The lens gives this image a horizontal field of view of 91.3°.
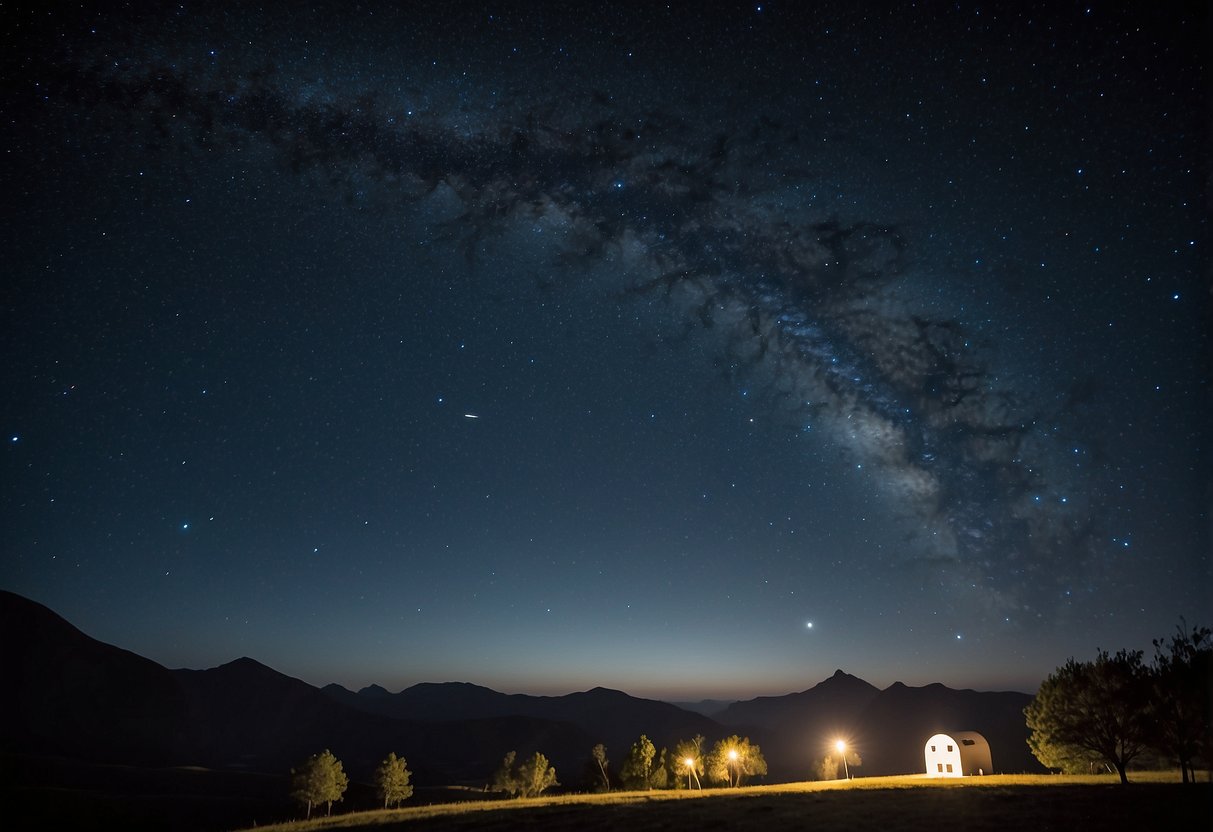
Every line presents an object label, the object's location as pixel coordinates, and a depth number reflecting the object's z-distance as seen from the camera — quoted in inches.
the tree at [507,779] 3378.4
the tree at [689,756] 2800.2
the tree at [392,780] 3088.1
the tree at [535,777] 3270.2
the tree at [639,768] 2913.4
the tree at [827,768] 4239.7
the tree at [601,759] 3061.0
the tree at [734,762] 3068.4
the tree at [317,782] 2790.4
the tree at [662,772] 2947.8
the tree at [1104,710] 1302.9
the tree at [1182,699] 1243.8
